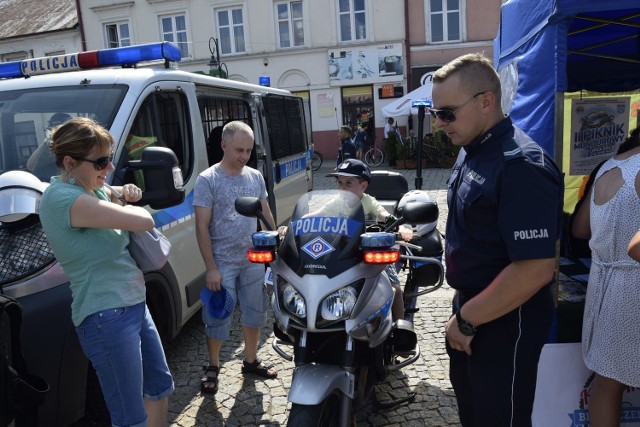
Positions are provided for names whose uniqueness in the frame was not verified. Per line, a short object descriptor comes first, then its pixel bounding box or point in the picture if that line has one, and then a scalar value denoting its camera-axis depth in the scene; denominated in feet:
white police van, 8.06
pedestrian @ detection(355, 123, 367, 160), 60.34
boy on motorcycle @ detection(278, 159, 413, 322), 10.03
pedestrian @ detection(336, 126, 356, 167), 37.99
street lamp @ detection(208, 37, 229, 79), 31.65
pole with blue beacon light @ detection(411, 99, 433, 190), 26.93
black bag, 6.74
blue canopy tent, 8.83
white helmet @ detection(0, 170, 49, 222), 8.05
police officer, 5.92
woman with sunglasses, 6.86
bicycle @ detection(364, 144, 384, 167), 60.80
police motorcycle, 7.17
